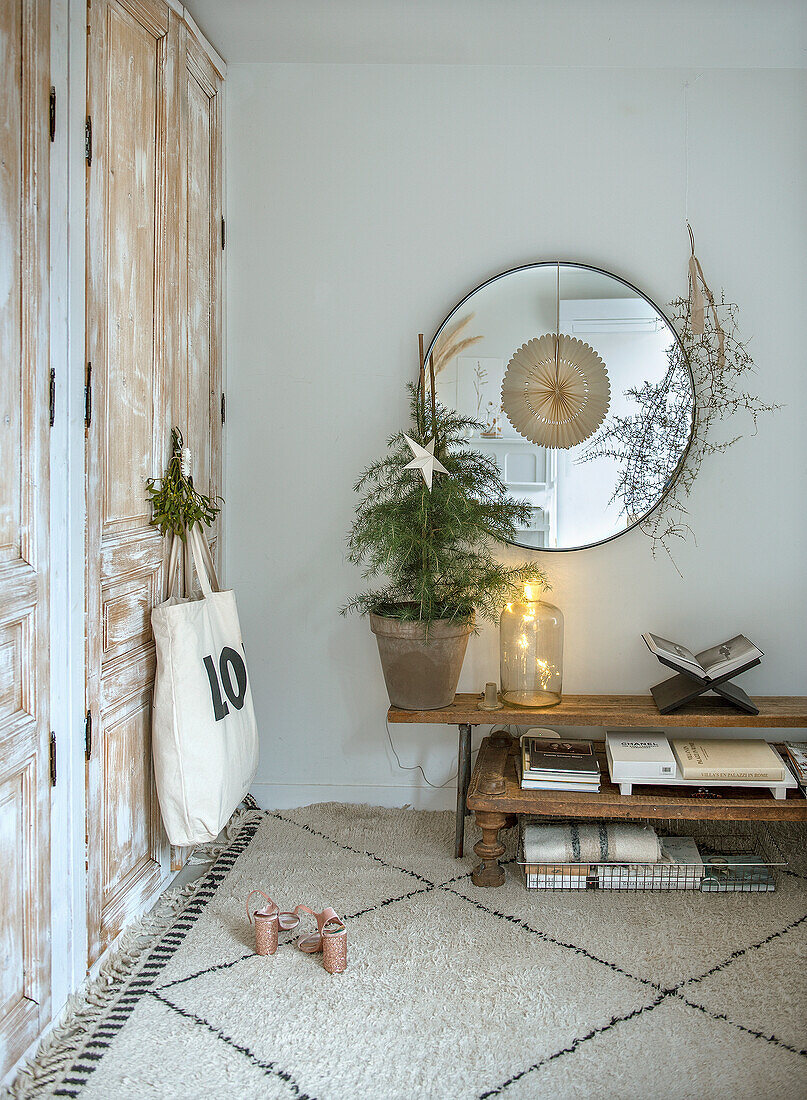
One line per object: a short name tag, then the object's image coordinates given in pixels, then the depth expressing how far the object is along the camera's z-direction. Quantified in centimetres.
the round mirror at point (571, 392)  268
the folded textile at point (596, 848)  237
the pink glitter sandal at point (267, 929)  201
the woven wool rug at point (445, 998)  160
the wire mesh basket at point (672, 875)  235
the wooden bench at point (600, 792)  234
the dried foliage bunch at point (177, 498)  221
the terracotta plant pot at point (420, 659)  244
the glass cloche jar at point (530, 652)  261
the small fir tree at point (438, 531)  241
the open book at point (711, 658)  247
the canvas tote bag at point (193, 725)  210
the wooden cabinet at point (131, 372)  187
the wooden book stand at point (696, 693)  246
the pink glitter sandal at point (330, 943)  193
